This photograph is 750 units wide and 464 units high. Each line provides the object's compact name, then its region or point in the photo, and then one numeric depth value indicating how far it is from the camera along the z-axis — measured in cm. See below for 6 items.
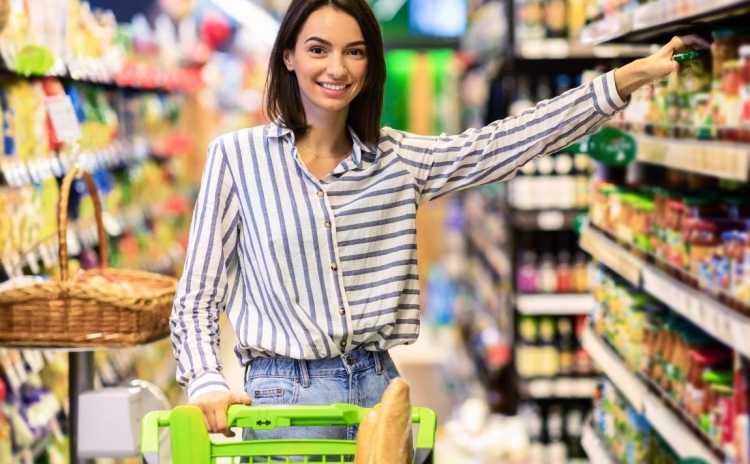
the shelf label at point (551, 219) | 582
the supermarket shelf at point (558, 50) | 579
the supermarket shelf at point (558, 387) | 590
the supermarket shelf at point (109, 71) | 385
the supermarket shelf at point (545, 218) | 582
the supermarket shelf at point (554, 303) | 588
